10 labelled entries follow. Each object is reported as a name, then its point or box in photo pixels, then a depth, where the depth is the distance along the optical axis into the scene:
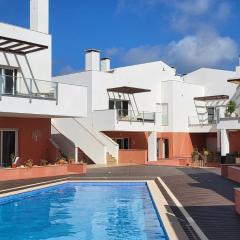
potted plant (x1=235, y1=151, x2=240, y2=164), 19.75
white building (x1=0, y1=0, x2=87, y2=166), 13.57
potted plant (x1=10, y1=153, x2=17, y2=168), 14.03
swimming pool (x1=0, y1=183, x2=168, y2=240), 6.95
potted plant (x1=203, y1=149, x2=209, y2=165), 24.07
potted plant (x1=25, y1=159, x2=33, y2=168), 14.32
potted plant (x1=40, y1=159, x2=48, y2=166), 15.35
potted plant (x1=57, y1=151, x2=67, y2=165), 15.76
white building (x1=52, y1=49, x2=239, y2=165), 20.89
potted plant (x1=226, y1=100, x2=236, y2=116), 22.33
